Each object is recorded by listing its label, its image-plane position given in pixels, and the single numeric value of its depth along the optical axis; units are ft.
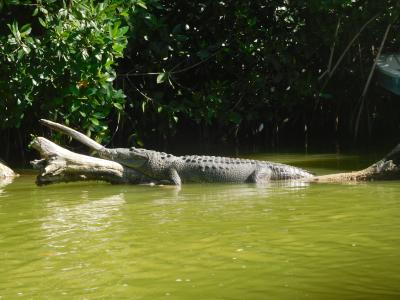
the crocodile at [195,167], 54.56
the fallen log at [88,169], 48.67
